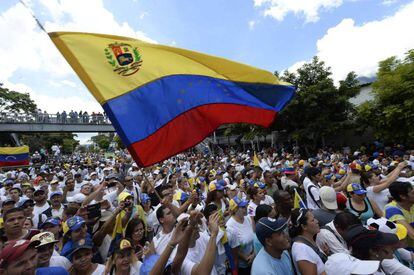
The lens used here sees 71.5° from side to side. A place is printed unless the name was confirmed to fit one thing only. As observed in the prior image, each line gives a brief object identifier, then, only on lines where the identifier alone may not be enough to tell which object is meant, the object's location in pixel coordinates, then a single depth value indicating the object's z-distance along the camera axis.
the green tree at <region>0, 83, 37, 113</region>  35.34
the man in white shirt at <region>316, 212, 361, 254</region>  3.24
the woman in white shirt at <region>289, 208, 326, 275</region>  2.81
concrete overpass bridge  31.53
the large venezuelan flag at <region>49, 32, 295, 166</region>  3.35
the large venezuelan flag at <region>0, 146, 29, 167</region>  15.30
